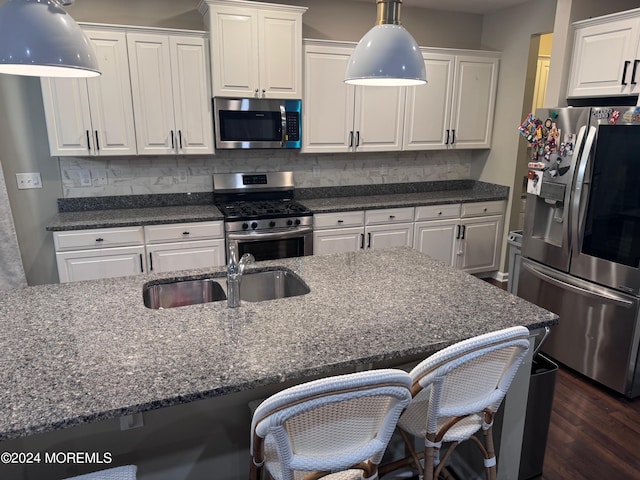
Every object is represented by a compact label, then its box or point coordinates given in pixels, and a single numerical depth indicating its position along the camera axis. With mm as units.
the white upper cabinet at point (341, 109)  3715
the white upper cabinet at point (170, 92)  3236
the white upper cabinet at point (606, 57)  2695
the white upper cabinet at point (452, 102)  4109
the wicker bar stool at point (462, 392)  1250
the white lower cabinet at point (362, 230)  3764
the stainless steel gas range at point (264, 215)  3463
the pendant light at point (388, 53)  1689
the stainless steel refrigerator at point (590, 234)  2533
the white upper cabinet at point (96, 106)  3111
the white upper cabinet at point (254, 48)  3273
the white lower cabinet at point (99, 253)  3125
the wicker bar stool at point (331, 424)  1021
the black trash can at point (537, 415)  1883
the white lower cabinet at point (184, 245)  3307
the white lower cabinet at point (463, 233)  4180
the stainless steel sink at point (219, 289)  1998
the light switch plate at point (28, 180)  3361
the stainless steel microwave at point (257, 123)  3480
